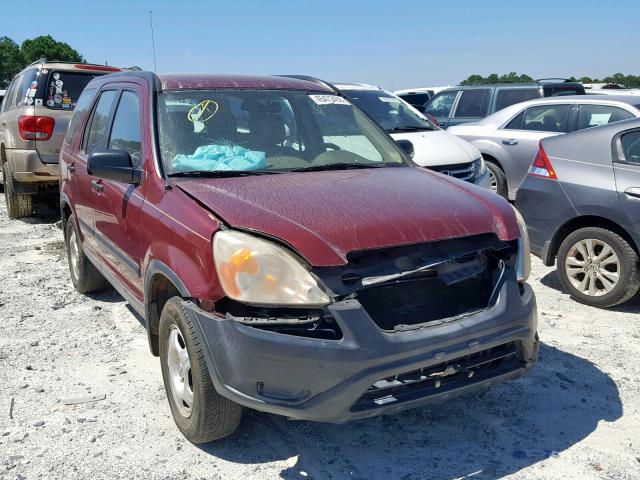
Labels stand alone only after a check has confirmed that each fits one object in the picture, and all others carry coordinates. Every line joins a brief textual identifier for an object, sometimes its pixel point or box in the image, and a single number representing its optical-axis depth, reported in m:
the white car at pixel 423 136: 6.57
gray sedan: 4.80
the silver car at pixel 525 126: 7.76
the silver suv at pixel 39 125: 8.07
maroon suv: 2.53
